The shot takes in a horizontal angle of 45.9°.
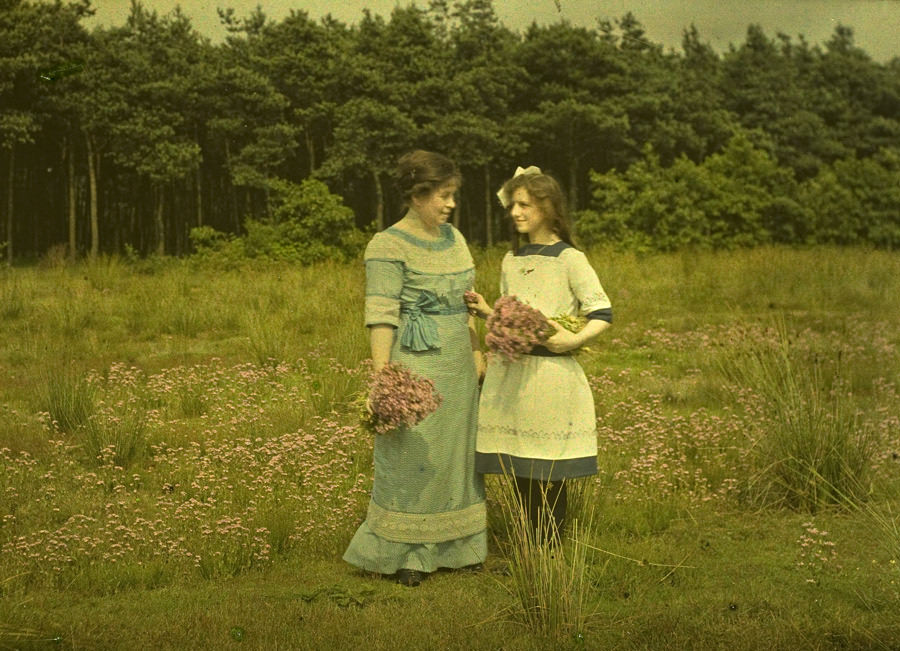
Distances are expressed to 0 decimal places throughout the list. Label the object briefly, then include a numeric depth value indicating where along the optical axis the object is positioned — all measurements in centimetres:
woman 503
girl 504
